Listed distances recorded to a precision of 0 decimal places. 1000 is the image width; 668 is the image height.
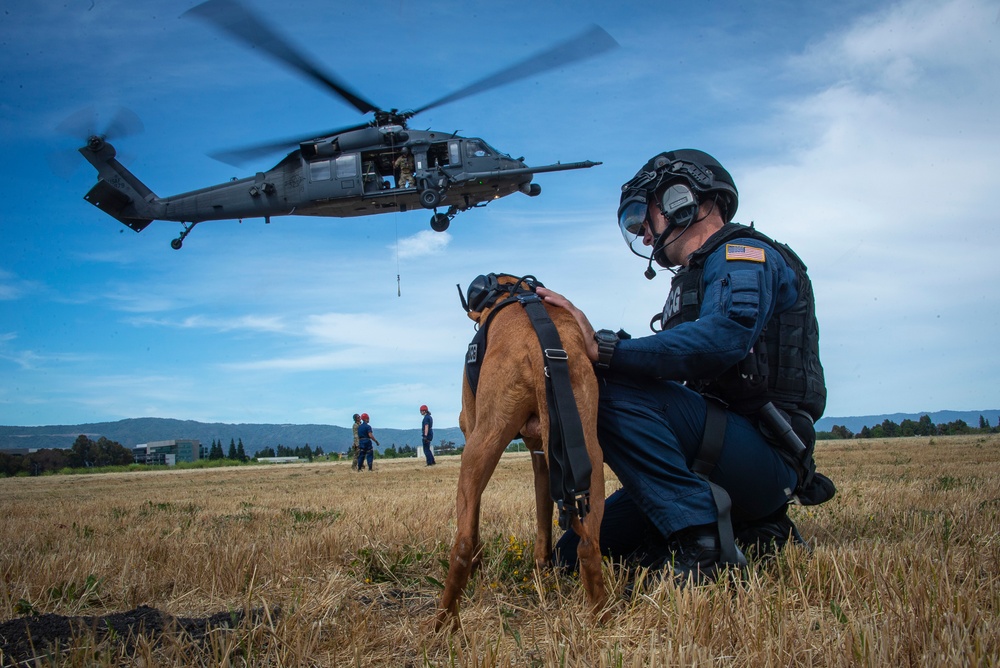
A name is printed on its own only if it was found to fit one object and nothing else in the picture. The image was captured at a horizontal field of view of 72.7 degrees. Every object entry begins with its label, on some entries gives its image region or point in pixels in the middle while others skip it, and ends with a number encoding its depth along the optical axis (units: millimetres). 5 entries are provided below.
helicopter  21188
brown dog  2494
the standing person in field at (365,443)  20380
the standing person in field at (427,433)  21020
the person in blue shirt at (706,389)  3014
